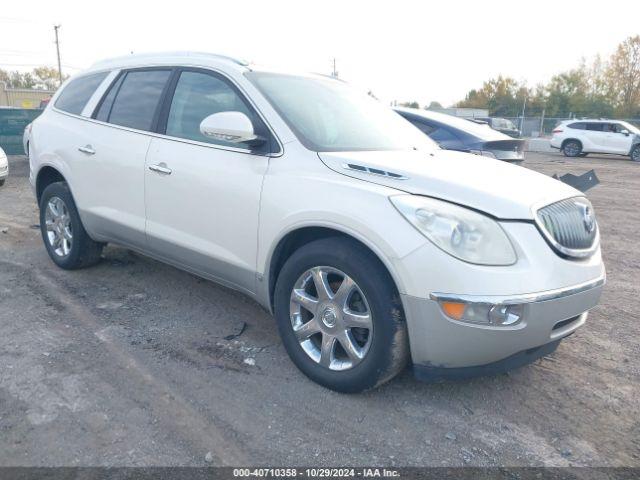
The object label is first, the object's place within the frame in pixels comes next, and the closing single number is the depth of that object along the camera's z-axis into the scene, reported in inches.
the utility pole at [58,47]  2404.9
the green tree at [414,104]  2726.4
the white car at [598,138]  870.4
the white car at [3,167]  419.2
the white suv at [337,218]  101.5
